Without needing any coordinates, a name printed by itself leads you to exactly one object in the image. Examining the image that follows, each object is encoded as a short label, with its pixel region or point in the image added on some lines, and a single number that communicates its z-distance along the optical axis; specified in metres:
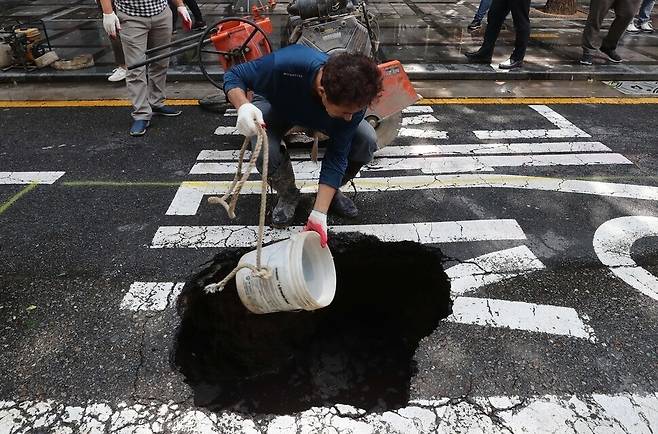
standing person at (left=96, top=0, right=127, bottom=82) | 6.09
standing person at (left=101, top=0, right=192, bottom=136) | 4.55
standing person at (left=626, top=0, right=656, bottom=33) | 8.73
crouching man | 2.16
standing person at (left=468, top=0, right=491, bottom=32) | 8.40
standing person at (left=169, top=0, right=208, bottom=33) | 8.02
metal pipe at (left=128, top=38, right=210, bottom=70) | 4.50
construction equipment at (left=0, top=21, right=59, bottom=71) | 6.24
